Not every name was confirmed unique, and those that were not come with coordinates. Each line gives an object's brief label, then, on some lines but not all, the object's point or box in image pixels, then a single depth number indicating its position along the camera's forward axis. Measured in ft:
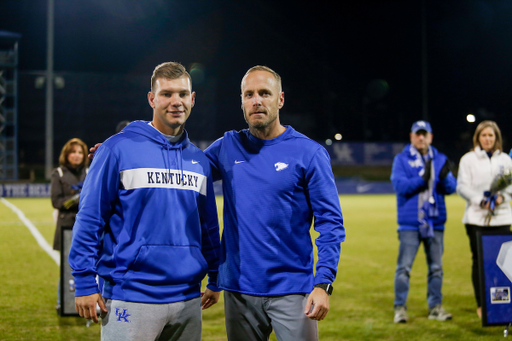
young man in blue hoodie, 8.60
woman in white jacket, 20.25
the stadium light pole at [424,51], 117.50
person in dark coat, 20.57
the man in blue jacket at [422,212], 19.94
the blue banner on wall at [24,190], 90.17
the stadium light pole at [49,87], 85.20
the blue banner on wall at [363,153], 128.06
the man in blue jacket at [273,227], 9.64
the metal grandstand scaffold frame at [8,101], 101.60
